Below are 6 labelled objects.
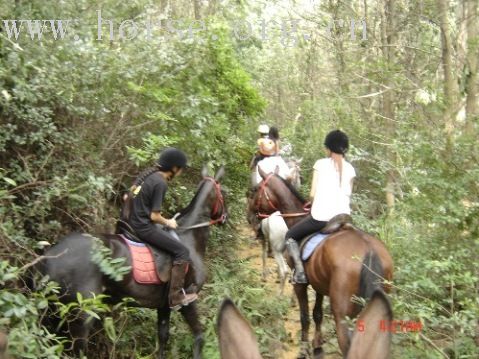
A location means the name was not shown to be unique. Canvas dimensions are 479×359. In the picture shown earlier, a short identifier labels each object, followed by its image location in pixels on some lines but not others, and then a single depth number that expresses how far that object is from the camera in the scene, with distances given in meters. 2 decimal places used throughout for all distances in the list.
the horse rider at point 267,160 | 9.54
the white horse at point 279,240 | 8.83
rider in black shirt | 5.76
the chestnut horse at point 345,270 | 5.25
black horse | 5.06
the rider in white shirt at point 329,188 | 6.27
